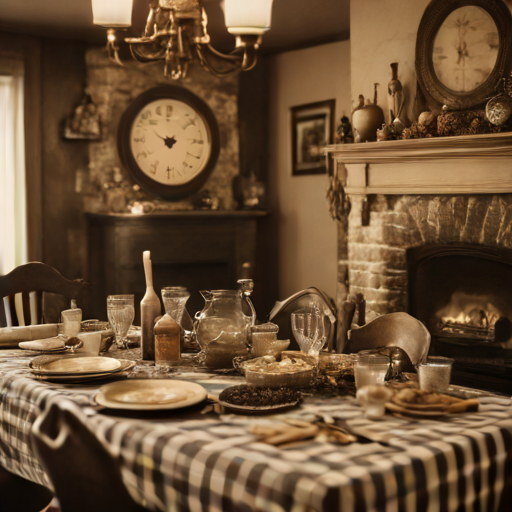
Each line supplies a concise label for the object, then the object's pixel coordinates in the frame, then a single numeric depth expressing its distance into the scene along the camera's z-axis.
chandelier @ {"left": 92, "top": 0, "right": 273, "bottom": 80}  2.29
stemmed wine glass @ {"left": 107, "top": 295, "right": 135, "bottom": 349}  2.29
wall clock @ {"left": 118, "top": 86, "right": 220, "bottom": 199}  5.33
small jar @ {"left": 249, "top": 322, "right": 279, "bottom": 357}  2.04
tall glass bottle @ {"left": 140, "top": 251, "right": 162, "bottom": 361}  2.16
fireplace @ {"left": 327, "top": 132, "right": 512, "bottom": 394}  3.60
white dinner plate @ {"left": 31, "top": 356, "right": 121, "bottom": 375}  1.83
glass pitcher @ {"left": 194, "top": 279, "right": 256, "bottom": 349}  2.00
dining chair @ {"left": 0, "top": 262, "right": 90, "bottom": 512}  2.97
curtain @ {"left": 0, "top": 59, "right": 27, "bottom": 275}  4.97
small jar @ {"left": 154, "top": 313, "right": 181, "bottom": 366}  2.04
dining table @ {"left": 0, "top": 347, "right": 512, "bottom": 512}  1.14
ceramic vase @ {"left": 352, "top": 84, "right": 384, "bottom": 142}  4.04
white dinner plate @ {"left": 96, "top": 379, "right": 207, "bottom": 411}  1.51
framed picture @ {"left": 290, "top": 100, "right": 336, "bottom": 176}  5.39
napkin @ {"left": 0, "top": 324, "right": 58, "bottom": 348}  2.38
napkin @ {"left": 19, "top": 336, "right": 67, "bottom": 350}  2.21
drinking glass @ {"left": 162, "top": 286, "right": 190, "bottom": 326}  2.19
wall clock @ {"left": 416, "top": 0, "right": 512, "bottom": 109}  3.45
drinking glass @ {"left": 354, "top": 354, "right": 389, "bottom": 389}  1.65
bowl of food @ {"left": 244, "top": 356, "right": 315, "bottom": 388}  1.73
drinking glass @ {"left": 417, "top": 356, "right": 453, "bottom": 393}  1.69
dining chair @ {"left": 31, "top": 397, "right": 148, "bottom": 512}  1.11
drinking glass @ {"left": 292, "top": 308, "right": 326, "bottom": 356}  1.97
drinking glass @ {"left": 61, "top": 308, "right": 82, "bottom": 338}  2.30
